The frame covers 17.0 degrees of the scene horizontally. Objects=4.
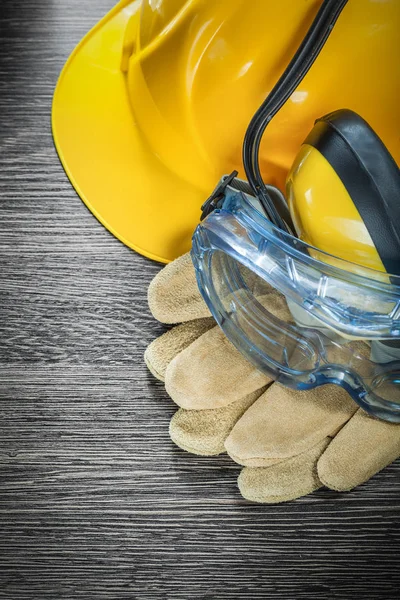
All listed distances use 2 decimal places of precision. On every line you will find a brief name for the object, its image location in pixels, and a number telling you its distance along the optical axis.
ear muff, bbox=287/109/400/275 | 0.67
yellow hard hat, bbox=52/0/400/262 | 0.71
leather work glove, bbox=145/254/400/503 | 0.74
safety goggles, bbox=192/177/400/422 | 0.69
